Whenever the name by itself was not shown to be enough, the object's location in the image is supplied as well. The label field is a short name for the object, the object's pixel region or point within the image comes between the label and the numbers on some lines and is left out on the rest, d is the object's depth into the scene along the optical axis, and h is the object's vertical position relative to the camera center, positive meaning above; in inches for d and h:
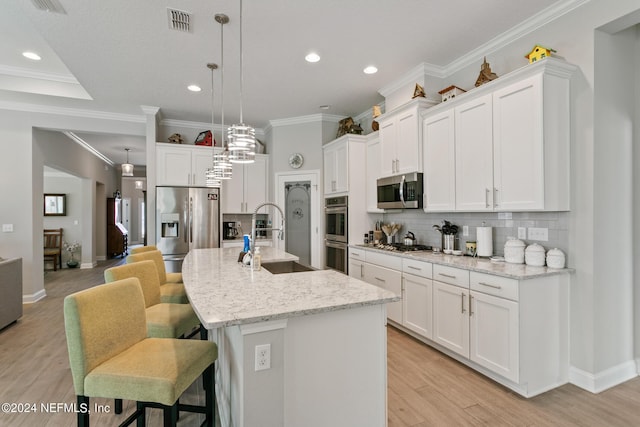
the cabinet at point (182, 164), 201.3 +31.7
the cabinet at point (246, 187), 223.6 +18.3
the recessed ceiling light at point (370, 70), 145.6 +65.4
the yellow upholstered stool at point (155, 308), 82.8 -27.0
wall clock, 217.5 +35.7
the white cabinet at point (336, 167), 189.0 +27.9
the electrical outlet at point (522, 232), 113.4 -7.2
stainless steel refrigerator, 196.2 -5.0
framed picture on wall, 320.5 +10.3
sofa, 144.6 -35.5
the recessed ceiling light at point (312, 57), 133.8 +65.5
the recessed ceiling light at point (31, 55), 146.0 +72.7
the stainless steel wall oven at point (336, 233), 188.5 -12.1
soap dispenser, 99.8 -15.0
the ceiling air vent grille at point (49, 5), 96.6 +63.8
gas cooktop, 148.8 -16.5
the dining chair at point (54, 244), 300.7 -29.0
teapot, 159.9 -13.2
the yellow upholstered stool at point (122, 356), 56.0 -27.3
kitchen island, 55.6 -26.5
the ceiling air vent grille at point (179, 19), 104.9 +64.7
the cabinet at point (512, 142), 97.0 +23.5
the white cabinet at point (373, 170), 178.5 +24.0
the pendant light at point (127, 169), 307.6 +43.1
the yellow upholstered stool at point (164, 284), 109.0 -26.1
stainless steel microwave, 143.2 +10.0
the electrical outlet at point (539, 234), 107.3 -7.4
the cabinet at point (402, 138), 141.9 +34.8
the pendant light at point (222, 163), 117.7 +20.4
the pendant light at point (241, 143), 93.1 +20.6
